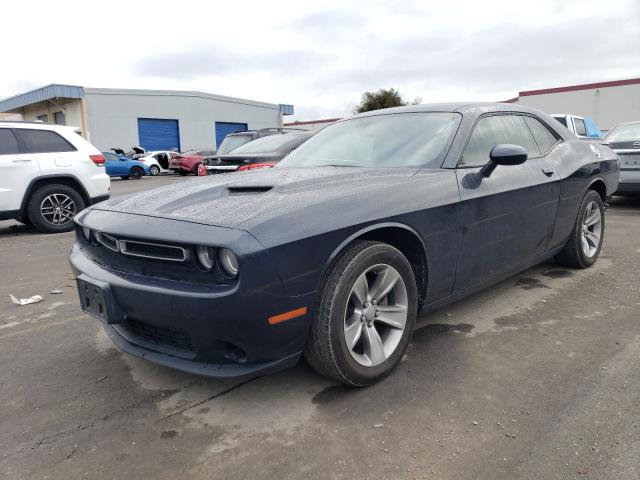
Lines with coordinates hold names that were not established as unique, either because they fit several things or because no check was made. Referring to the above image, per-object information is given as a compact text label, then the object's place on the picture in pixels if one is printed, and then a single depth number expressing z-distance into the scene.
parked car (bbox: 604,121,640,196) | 7.68
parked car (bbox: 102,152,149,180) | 22.00
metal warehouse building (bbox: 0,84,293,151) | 31.70
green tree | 42.81
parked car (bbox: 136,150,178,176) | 24.70
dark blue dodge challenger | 2.08
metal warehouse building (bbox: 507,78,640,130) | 27.20
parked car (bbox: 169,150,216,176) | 23.30
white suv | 6.92
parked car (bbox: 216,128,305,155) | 10.23
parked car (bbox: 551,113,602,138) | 10.55
